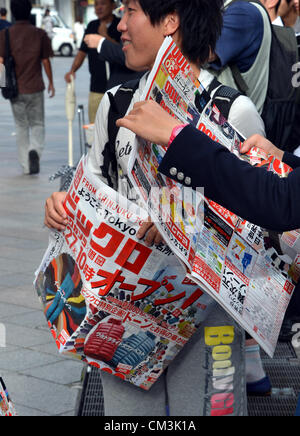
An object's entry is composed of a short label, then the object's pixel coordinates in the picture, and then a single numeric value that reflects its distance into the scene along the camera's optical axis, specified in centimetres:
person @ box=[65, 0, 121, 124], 753
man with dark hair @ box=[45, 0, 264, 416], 217
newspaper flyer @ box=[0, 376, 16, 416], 163
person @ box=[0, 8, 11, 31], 1612
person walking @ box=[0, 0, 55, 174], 899
